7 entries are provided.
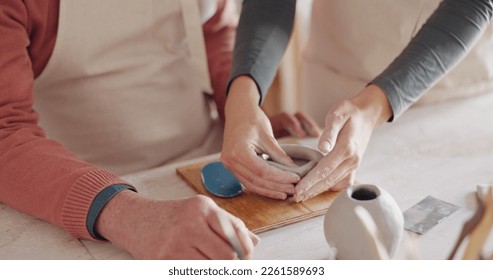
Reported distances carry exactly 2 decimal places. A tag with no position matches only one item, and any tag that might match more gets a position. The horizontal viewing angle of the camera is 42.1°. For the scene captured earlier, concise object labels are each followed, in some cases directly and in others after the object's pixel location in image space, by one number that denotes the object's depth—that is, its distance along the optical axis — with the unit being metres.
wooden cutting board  1.04
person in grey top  1.09
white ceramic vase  0.85
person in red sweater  0.96
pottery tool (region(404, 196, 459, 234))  1.02
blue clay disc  1.14
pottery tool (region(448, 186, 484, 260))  0.95
